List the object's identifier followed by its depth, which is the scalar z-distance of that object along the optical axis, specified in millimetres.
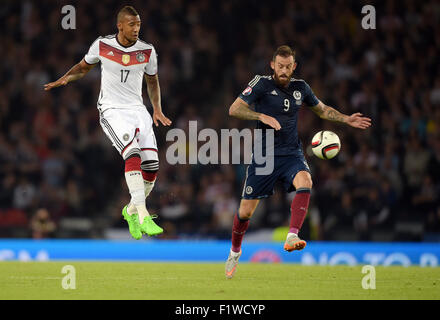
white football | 10586
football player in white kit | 10297
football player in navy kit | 10180
